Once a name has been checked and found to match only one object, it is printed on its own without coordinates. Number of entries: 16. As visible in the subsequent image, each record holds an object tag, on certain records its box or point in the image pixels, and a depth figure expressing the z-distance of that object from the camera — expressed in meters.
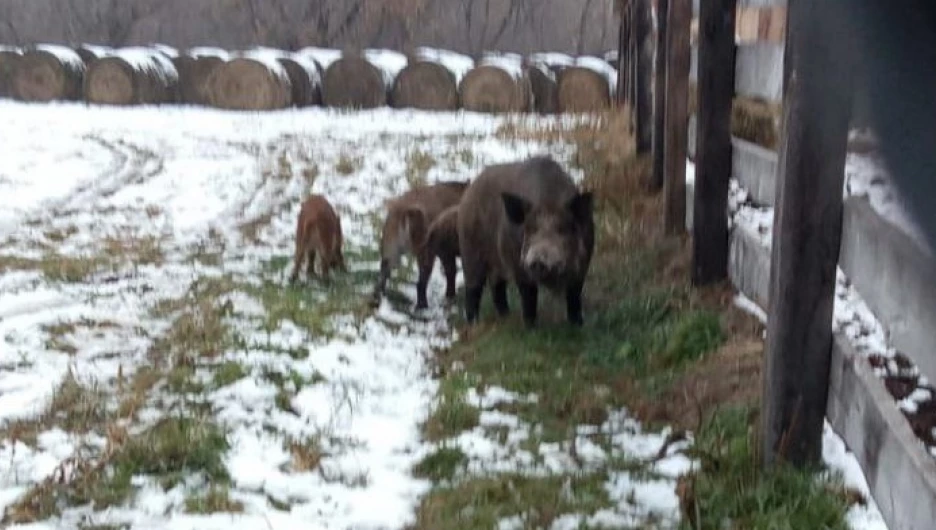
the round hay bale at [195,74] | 23.95
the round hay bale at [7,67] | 24.11
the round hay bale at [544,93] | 23.25
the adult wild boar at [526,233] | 6.54
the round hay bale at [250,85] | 23.16
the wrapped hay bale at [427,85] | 23.31
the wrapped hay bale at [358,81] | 23.45
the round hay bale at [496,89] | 22.77
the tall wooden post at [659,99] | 9.00
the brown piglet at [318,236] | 8.15
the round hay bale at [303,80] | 23.48
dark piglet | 7.82
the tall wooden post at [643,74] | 10.73
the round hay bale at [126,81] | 23.62
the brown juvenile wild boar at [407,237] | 7.80
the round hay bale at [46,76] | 23.95
